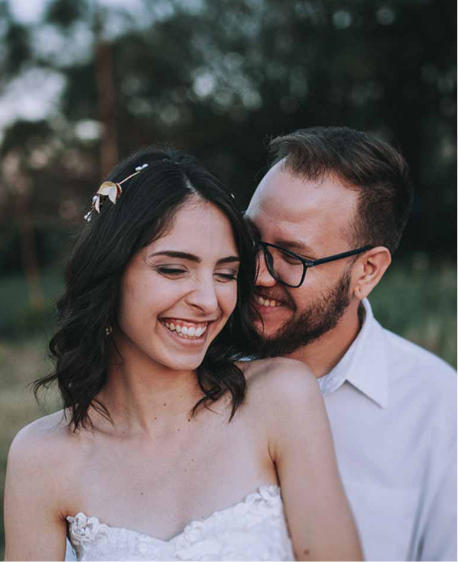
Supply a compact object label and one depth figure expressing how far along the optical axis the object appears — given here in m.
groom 2.62
